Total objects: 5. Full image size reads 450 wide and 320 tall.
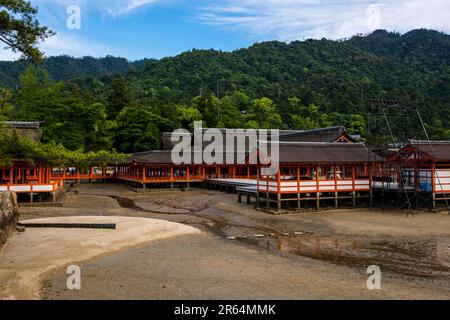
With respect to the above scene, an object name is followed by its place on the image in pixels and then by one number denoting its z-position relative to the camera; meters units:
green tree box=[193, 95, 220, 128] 71.56
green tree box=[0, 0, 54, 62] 10.61
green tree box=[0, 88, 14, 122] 13.17
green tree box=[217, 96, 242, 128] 70.07
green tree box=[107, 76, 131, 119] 66.69
